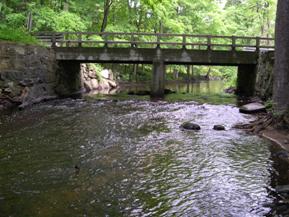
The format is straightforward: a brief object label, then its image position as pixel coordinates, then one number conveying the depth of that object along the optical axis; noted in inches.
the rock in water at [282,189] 188.5
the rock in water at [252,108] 476.5
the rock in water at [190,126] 366.5
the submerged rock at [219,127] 367.2
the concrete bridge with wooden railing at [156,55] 655.1
